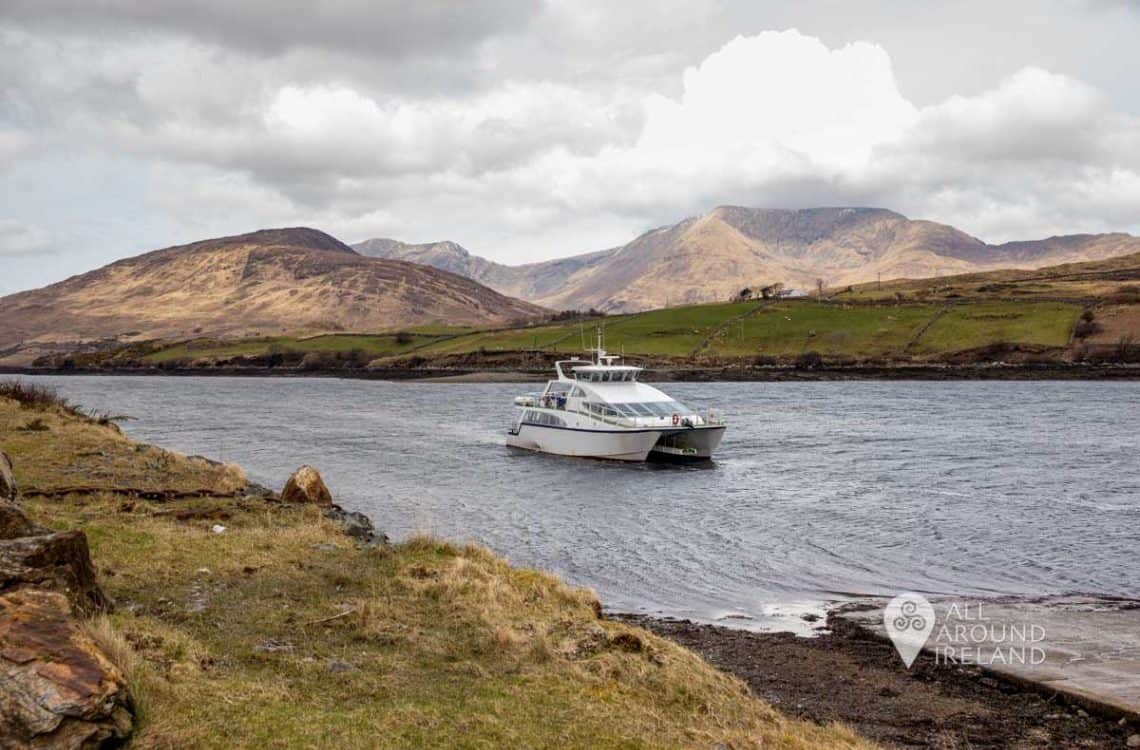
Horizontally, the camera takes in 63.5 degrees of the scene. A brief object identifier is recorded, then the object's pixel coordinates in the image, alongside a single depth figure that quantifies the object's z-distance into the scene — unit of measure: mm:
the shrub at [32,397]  49844
